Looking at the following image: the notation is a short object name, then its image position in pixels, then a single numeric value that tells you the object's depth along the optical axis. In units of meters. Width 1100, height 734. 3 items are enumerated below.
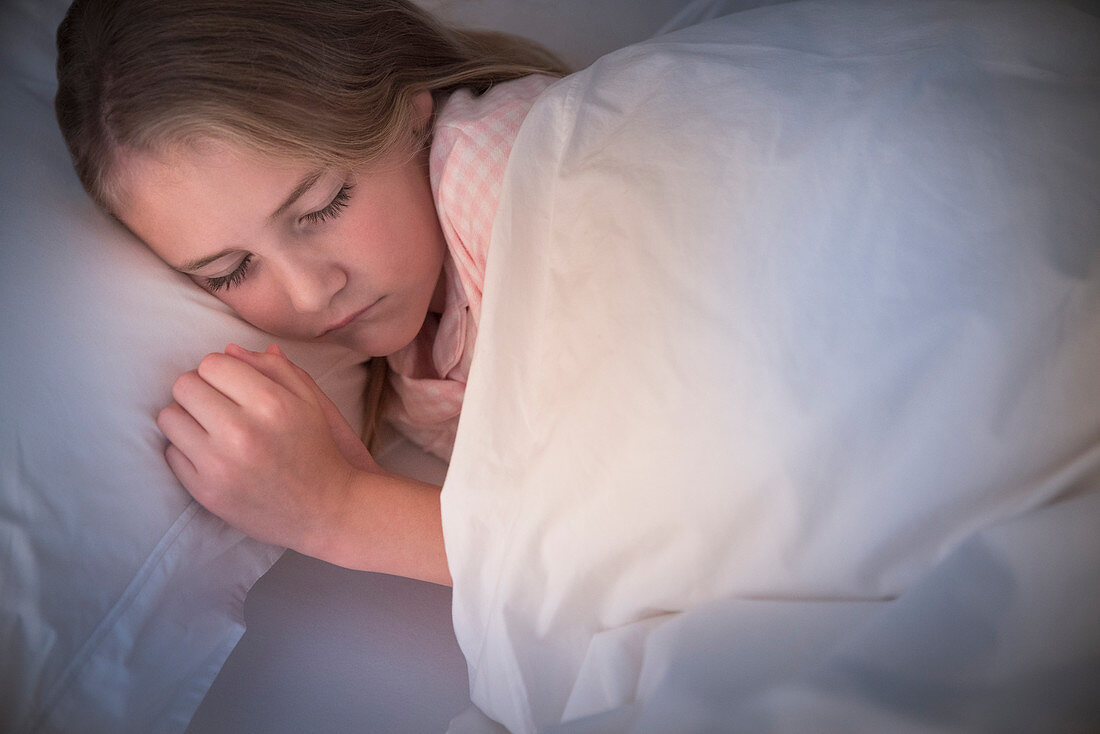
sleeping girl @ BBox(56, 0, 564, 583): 0.72
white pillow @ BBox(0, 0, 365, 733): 0.62
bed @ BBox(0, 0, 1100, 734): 0.51
